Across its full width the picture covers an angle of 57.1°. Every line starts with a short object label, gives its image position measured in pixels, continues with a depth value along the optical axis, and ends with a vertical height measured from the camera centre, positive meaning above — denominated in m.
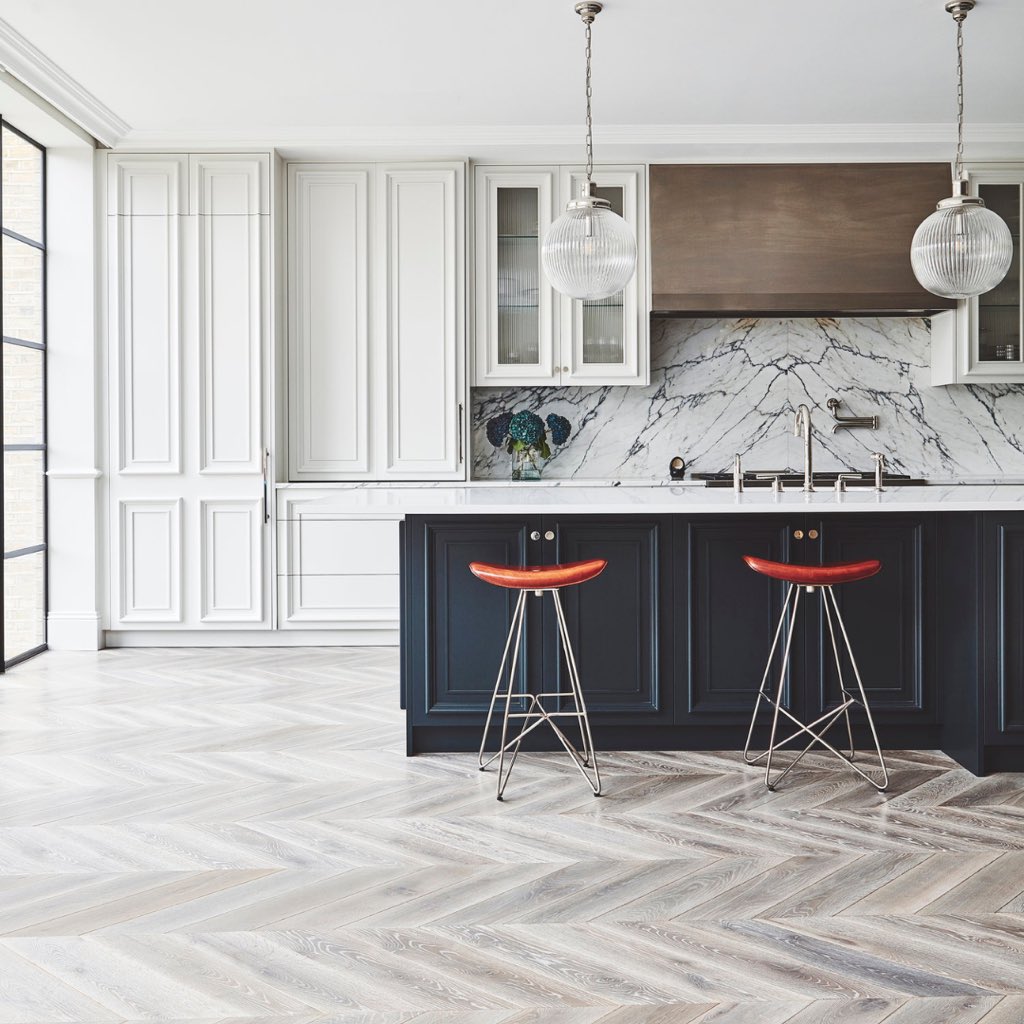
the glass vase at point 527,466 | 5.36 +0.15
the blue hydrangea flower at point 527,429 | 5.24 +0.36
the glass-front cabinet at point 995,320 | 5.09 +0.94
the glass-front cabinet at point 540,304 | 5.16 +1.04
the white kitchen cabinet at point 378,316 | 5.10 +0.96
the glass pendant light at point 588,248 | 3.32 +0.87
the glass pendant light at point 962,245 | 3.33 +0.88
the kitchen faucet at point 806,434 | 3.46 +0.21
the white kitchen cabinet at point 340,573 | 5.05 -0.43
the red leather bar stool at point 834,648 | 2.84 -0.53
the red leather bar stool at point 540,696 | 2.81 -0.61
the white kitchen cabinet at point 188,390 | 4.97 +0.55
